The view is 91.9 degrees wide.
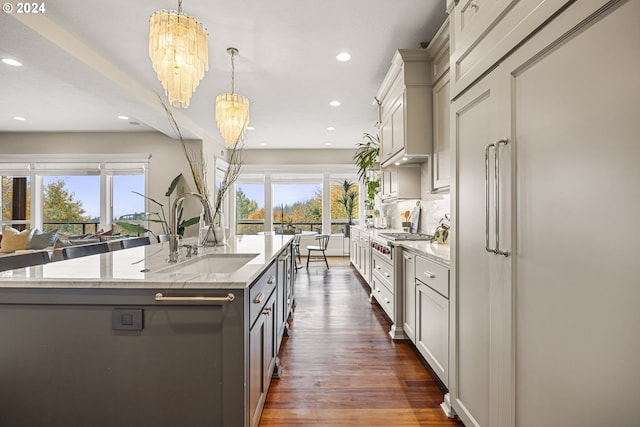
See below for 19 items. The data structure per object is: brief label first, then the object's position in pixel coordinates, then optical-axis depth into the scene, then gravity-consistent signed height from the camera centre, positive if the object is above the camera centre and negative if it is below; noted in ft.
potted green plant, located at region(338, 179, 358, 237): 26.99 +1.57
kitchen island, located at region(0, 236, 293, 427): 3.98 -1.79
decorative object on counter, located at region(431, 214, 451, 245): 8.55 -0.52
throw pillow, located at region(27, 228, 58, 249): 14.85 -1.17
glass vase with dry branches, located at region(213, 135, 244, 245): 7.80 -0.34
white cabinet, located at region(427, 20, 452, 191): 8.71 +3.25
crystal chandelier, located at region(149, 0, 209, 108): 6.95 +3.86
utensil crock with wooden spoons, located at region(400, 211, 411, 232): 13.55 -0.19
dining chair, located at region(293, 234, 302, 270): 20.77 -3.17
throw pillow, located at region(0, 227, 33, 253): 14.93 -1.17
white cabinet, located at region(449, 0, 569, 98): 3.51 +2.56
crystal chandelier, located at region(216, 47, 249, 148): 11.21 +3.77
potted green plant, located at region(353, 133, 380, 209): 16.44 +2.68
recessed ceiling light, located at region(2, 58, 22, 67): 10.93 +5.59
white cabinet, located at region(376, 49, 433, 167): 9.83 +3.76
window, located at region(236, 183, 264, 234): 27.20 +0.78
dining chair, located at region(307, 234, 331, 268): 20.47 -2.13
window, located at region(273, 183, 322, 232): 27.43 +0.96
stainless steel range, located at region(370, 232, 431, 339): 9.31 -1.95
